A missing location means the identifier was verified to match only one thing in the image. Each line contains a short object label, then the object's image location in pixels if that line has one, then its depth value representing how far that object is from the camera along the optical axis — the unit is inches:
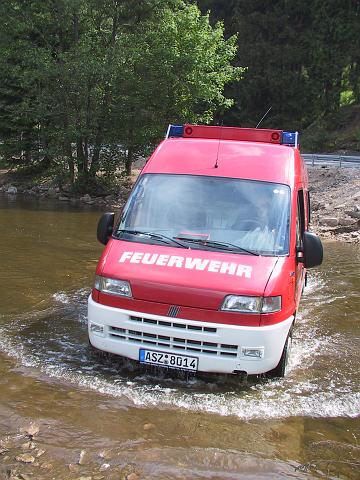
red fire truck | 211.2
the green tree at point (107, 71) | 917.8
